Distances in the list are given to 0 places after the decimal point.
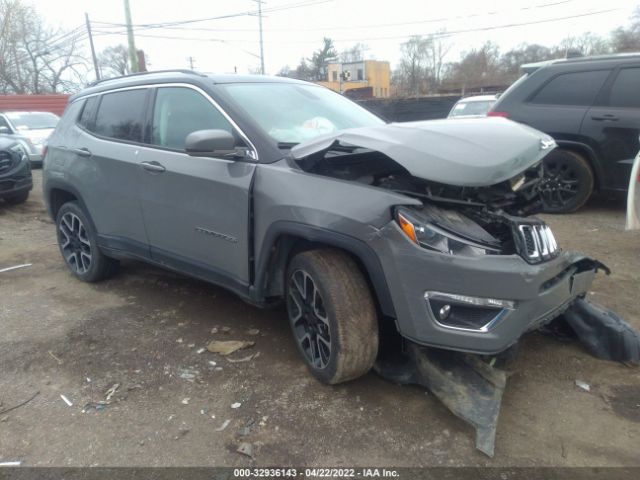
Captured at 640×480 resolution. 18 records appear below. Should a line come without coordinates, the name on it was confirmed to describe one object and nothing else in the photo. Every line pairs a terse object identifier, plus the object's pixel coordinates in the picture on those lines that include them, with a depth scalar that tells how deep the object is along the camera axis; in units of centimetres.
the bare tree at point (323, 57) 6769
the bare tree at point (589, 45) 4194
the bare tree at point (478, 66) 4603
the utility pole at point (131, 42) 2022
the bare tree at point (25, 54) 3919
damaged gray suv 233
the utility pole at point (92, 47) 3526
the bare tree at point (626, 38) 3800
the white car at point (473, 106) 1170
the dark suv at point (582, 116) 569
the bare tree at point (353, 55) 5681
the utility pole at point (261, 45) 3069
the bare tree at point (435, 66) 5529
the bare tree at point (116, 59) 5003
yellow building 4997
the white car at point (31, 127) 1280
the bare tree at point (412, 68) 5296
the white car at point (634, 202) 420
